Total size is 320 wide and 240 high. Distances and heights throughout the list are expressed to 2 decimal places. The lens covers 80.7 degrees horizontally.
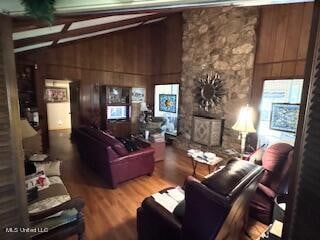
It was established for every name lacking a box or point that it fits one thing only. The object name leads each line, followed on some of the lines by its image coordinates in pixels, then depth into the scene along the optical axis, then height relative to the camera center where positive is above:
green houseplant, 0.86 +0.38
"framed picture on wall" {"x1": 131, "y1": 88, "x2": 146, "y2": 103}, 6.78 -0.05
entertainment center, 5.91 -0.52
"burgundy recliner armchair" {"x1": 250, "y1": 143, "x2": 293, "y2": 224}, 2.33 -1.10
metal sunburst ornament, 4.71 +0.14
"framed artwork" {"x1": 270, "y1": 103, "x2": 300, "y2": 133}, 3.52 -0.37
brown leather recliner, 1.17 -0.74
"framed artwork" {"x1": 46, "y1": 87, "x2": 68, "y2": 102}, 7.91 -0.10
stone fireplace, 4.16 +0.93
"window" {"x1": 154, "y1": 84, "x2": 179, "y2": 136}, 6.12 -0.33
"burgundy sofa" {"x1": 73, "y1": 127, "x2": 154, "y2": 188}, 3.16 -1.14
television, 5.98 -0.62
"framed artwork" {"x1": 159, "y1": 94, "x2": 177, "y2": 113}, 6.15 -0.27
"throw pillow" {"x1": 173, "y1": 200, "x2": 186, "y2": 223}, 1.55 -0.97
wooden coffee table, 3.36 -1.17
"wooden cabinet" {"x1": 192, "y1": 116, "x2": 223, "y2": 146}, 4.77 -0.91
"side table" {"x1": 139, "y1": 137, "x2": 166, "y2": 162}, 4.49 -1.34
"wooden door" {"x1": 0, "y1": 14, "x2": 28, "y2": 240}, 0.95 -0.29
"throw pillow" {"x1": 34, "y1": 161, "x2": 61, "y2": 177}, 2.63 -1.07
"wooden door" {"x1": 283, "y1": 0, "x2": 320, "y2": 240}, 0.67 -0.22
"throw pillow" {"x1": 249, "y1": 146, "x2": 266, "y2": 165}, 2.80 -0.90
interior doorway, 7.96 -0.53
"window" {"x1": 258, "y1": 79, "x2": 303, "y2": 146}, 3.54 -0.08
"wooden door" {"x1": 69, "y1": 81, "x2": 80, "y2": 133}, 5.89 -0.35
